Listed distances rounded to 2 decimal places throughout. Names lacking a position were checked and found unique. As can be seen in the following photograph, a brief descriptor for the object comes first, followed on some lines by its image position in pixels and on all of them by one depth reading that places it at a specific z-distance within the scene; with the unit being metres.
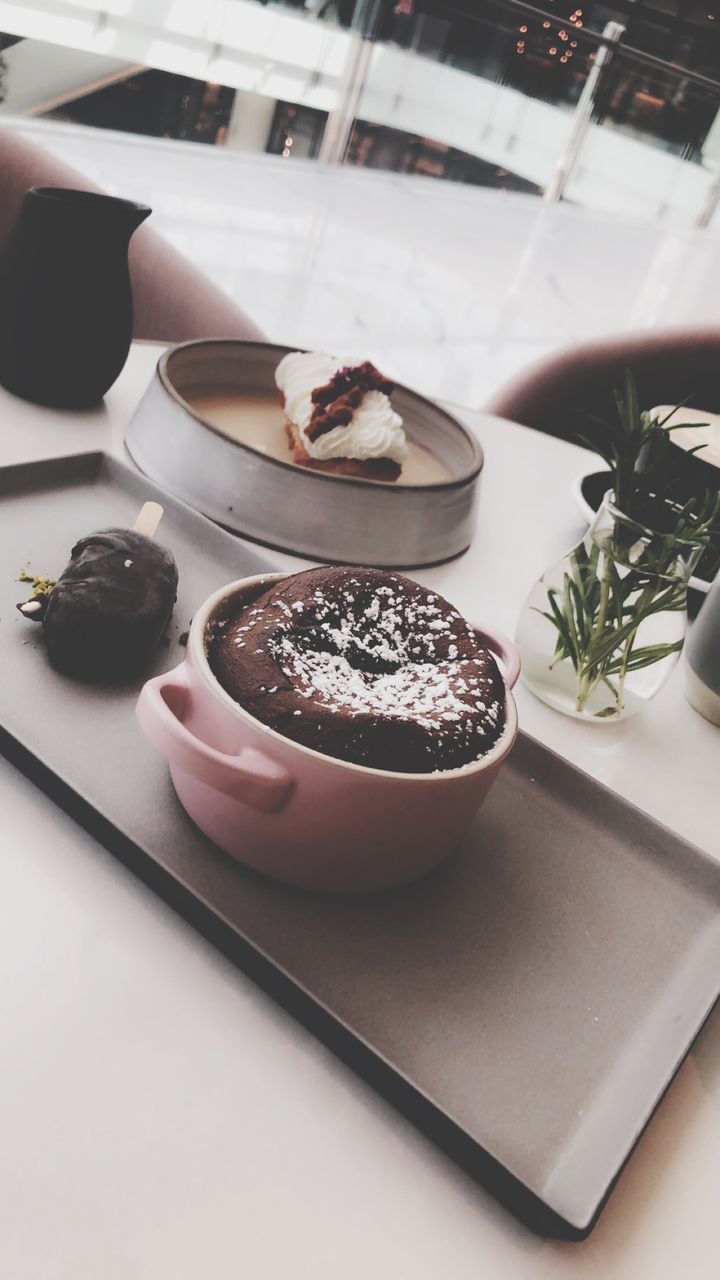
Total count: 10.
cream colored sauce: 0.84
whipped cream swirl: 0.80
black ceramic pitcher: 0.78
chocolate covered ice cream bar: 0.52
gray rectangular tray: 0.38
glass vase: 0.62
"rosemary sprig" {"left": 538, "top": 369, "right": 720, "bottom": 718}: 0.61
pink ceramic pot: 0.40
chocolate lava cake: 0.42
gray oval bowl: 0.72
